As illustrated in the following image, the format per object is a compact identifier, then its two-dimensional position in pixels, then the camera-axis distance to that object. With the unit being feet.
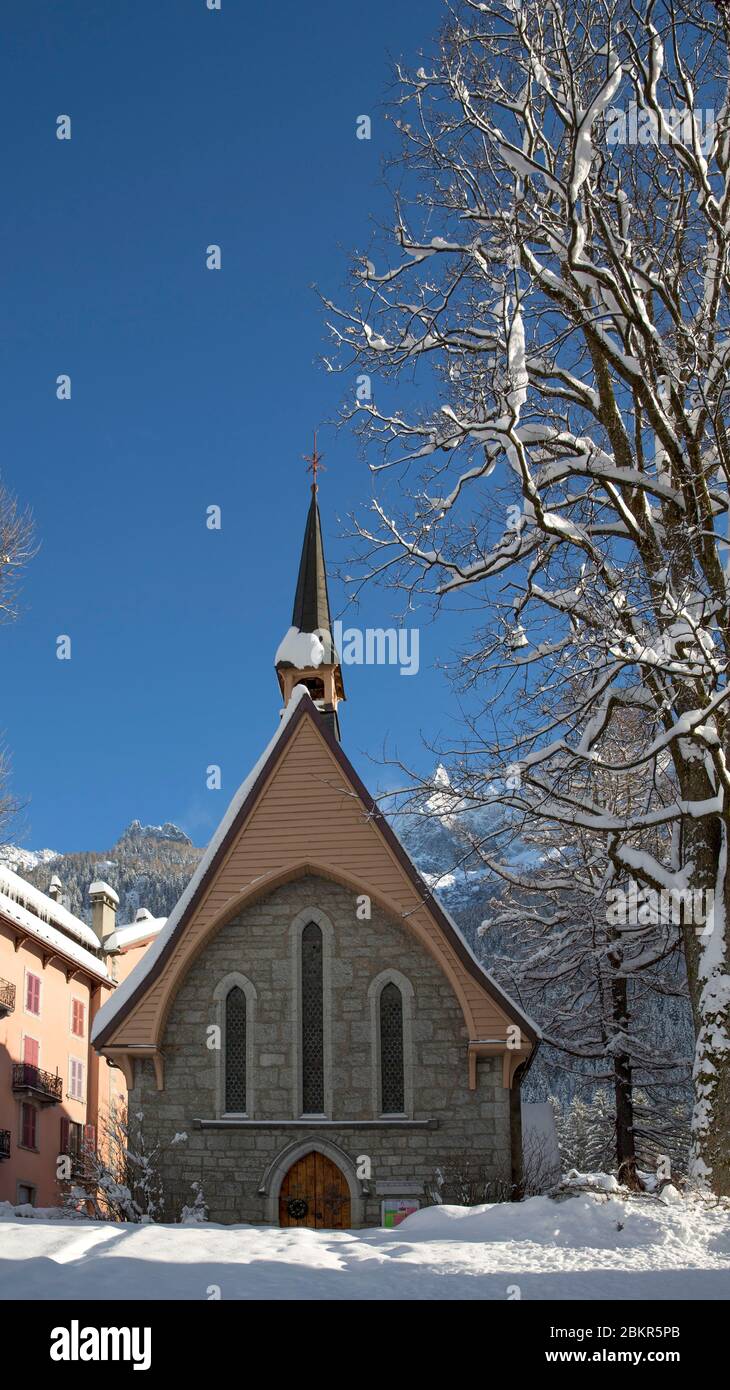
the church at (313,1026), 65.82
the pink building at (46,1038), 119.03
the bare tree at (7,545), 68.39
